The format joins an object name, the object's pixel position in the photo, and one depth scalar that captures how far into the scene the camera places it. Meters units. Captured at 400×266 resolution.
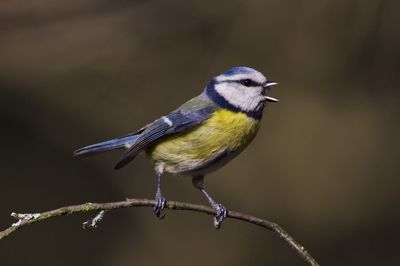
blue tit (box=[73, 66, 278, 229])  3.70
